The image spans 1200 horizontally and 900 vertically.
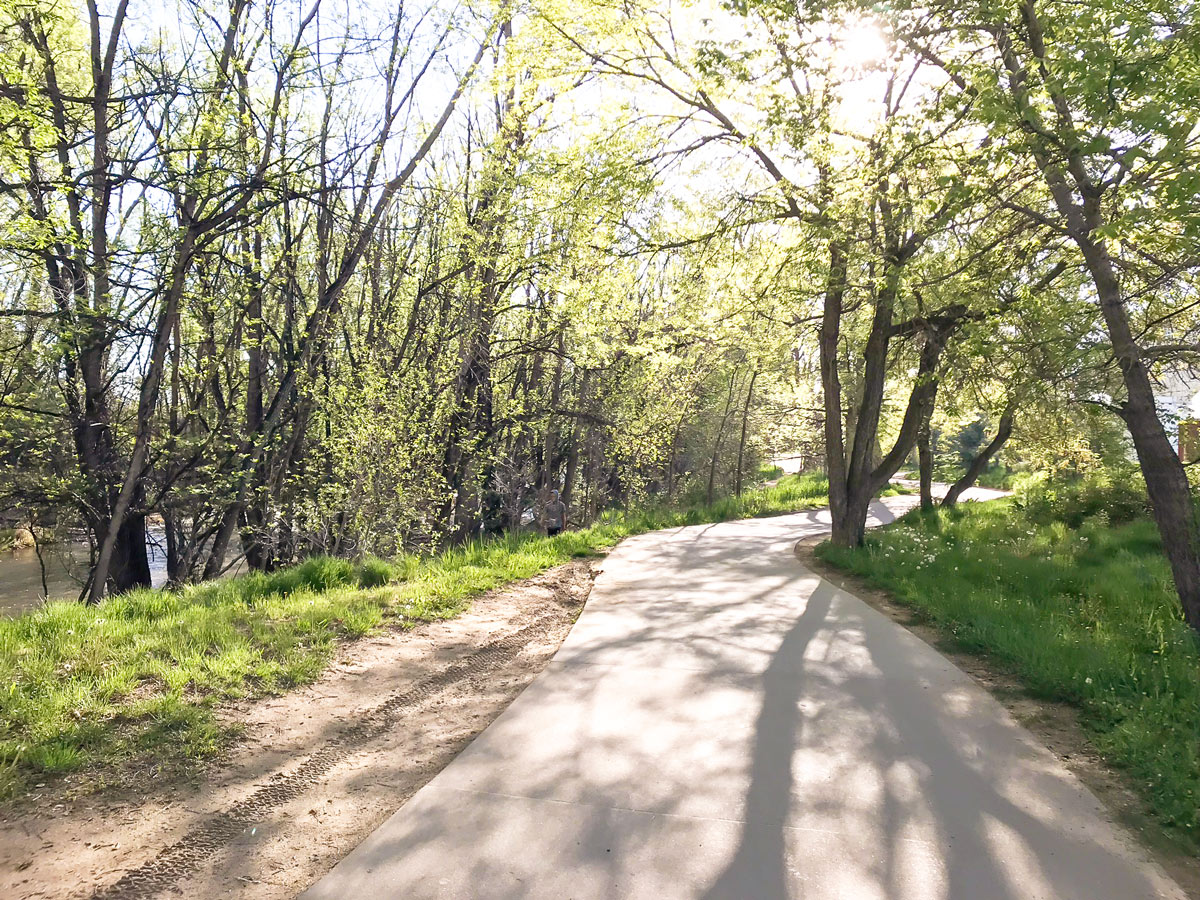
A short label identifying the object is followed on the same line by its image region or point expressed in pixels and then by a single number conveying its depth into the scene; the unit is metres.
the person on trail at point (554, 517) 15.09
